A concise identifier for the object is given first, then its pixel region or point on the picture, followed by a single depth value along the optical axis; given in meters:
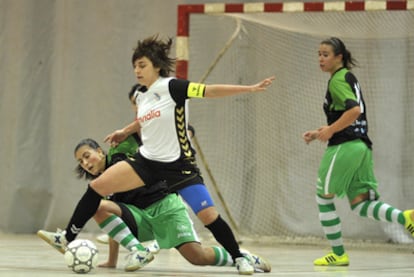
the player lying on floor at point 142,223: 10.73
